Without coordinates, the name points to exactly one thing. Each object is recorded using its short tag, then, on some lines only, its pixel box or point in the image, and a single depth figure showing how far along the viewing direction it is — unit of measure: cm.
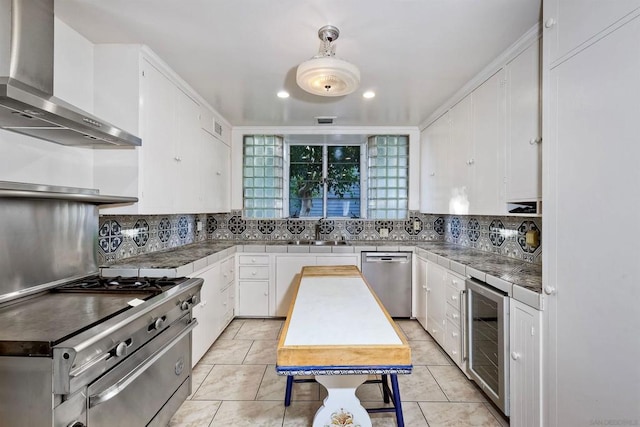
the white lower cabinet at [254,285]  363
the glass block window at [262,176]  410
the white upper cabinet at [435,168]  318
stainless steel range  104
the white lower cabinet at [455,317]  238
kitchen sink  396
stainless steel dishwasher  359
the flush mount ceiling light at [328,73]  166
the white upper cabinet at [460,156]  267
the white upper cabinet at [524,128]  183
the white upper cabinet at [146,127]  202
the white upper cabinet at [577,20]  116
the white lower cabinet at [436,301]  277
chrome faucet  415
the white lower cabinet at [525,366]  155
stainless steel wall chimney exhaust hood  118
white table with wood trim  108
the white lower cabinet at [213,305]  256
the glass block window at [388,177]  409
